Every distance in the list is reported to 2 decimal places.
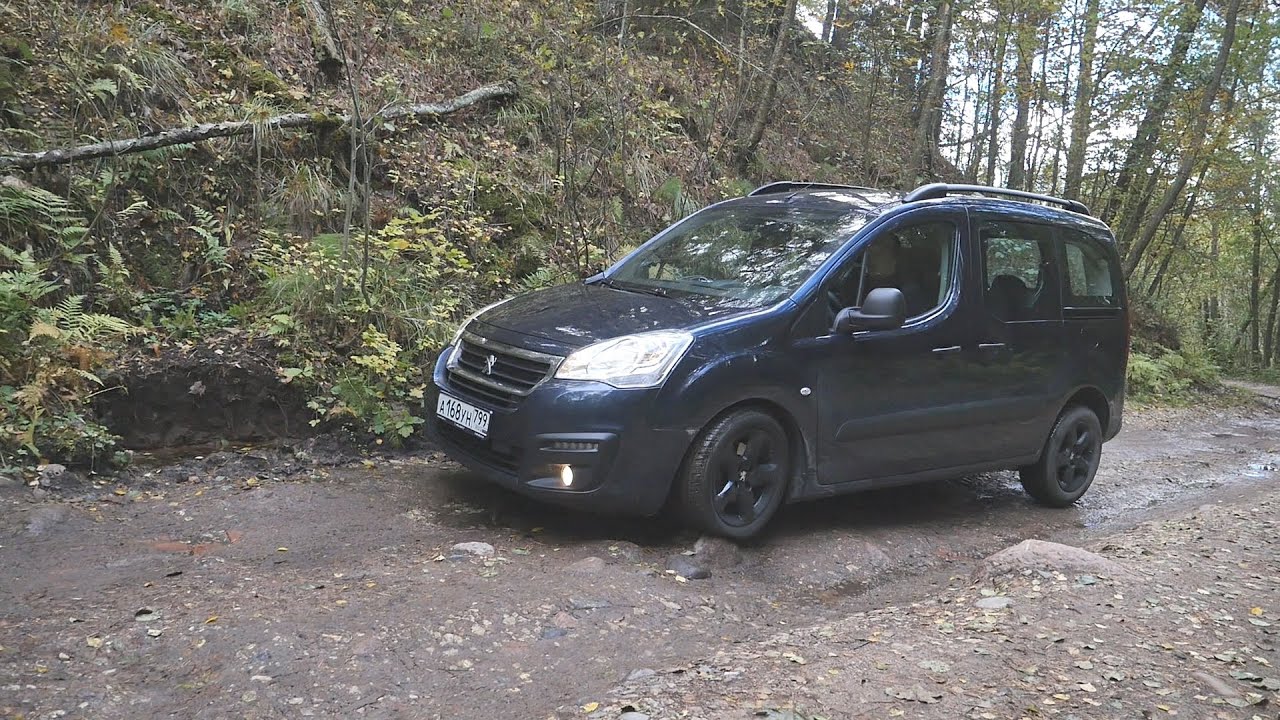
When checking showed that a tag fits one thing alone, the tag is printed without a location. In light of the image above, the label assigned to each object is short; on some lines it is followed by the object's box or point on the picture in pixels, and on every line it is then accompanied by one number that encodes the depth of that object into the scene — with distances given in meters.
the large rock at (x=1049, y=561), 4.56
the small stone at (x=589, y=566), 4.30
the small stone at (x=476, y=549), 4.48
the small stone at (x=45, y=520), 4.41
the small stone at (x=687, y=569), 4.46
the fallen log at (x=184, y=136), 6.63
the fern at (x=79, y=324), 5.61
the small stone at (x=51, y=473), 4.95
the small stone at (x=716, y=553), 4.67
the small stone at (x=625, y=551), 4.54
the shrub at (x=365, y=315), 6.30
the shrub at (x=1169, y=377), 14.66
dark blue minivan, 4.54
